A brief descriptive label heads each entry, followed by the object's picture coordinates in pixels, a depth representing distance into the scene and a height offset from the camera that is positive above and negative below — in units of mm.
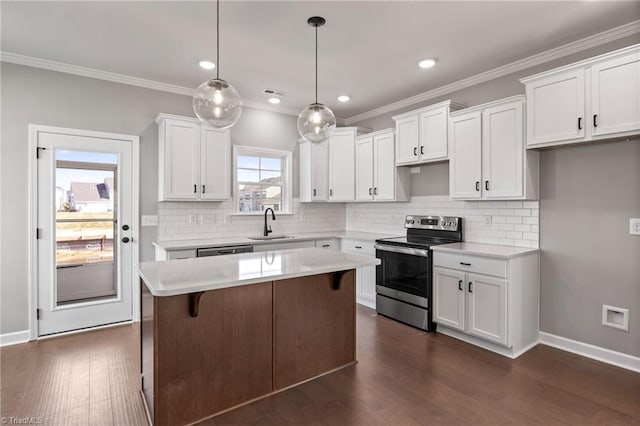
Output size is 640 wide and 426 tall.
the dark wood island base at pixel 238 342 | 1987 -882
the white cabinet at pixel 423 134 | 3801 +926
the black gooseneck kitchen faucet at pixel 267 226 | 4719 -204
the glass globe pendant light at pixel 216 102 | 2061 +672
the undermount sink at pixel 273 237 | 4504 -352
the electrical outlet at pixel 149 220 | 3952 -104
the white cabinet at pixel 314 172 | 5004 +593
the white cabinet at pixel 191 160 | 3822 +599
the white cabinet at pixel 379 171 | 4457 +551
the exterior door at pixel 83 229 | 3451 -198
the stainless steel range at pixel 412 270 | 3615 -659
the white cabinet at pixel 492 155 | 3146 +563
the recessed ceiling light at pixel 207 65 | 3422 +1510
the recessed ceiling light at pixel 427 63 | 3387 +1516
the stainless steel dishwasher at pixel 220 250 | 3783 -450
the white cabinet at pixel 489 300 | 2986 -829
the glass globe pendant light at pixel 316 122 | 2539 +677
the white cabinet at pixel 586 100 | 2496 +897
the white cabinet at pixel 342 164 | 4953 +704
